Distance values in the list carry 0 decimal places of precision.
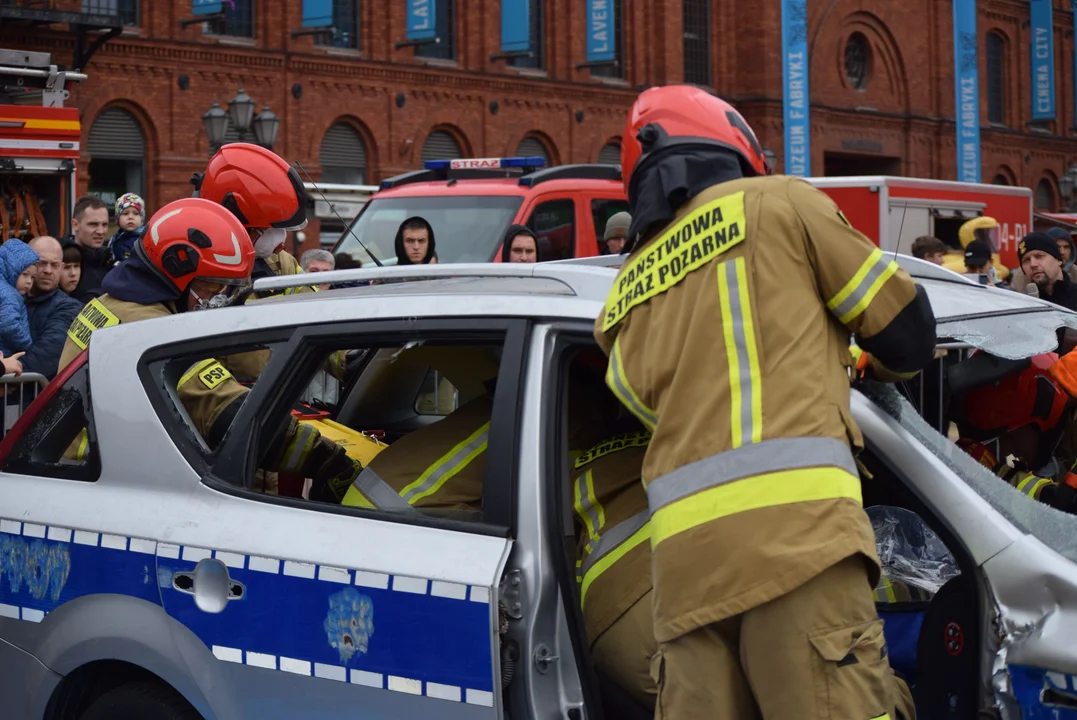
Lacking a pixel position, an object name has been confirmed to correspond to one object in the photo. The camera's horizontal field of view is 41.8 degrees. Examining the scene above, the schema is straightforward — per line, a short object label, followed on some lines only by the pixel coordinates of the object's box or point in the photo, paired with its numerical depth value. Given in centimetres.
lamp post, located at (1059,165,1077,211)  3550
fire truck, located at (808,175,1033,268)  1656
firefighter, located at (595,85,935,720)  252
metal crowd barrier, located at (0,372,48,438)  661
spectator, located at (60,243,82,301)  845
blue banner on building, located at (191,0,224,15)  2439
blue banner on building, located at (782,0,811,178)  3147
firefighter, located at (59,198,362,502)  461
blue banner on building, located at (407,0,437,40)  2848
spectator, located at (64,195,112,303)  885
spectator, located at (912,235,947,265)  1155
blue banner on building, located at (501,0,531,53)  3000
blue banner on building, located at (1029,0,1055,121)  4022
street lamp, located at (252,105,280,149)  2050
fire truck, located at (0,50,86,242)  1286
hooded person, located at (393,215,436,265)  925
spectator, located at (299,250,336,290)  972
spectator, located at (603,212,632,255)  1023
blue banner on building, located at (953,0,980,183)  3444
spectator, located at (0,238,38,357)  734
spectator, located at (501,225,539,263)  916
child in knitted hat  866
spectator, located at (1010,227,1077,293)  897
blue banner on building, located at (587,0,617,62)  3152
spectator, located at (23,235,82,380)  770
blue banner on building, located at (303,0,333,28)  2673
